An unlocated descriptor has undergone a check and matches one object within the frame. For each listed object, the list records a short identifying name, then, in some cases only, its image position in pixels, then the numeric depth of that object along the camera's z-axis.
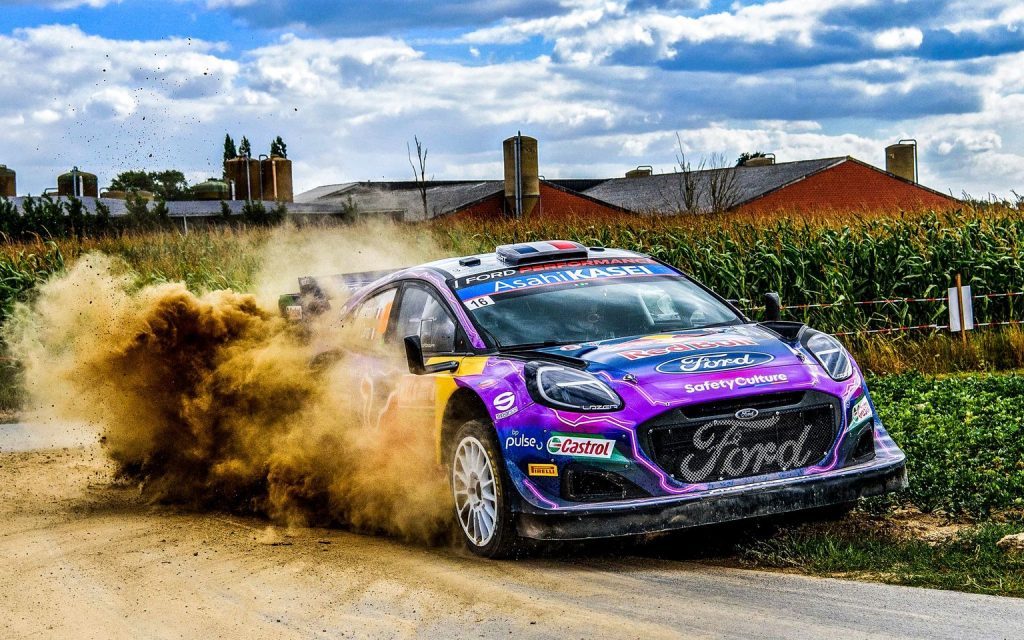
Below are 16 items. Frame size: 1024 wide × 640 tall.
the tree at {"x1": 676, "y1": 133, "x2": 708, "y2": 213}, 40.72
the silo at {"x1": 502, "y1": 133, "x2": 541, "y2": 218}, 53.22
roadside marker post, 17.78
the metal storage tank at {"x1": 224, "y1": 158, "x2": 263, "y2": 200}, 74.62
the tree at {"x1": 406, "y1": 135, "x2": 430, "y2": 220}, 54.39
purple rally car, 6.51
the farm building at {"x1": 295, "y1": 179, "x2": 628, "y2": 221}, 55.09
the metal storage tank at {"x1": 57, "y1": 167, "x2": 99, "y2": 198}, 74.25
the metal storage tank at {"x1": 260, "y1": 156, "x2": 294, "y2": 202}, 74.44
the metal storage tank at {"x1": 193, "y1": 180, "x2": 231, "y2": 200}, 73.25
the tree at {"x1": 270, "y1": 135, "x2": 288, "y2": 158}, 83.18
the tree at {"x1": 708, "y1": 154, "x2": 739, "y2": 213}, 44.00
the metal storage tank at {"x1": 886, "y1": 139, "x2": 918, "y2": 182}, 59.66
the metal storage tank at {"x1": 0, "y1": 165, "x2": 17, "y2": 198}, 74.31
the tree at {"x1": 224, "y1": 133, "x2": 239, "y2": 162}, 96.40
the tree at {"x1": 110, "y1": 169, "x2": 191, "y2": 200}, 90.44
